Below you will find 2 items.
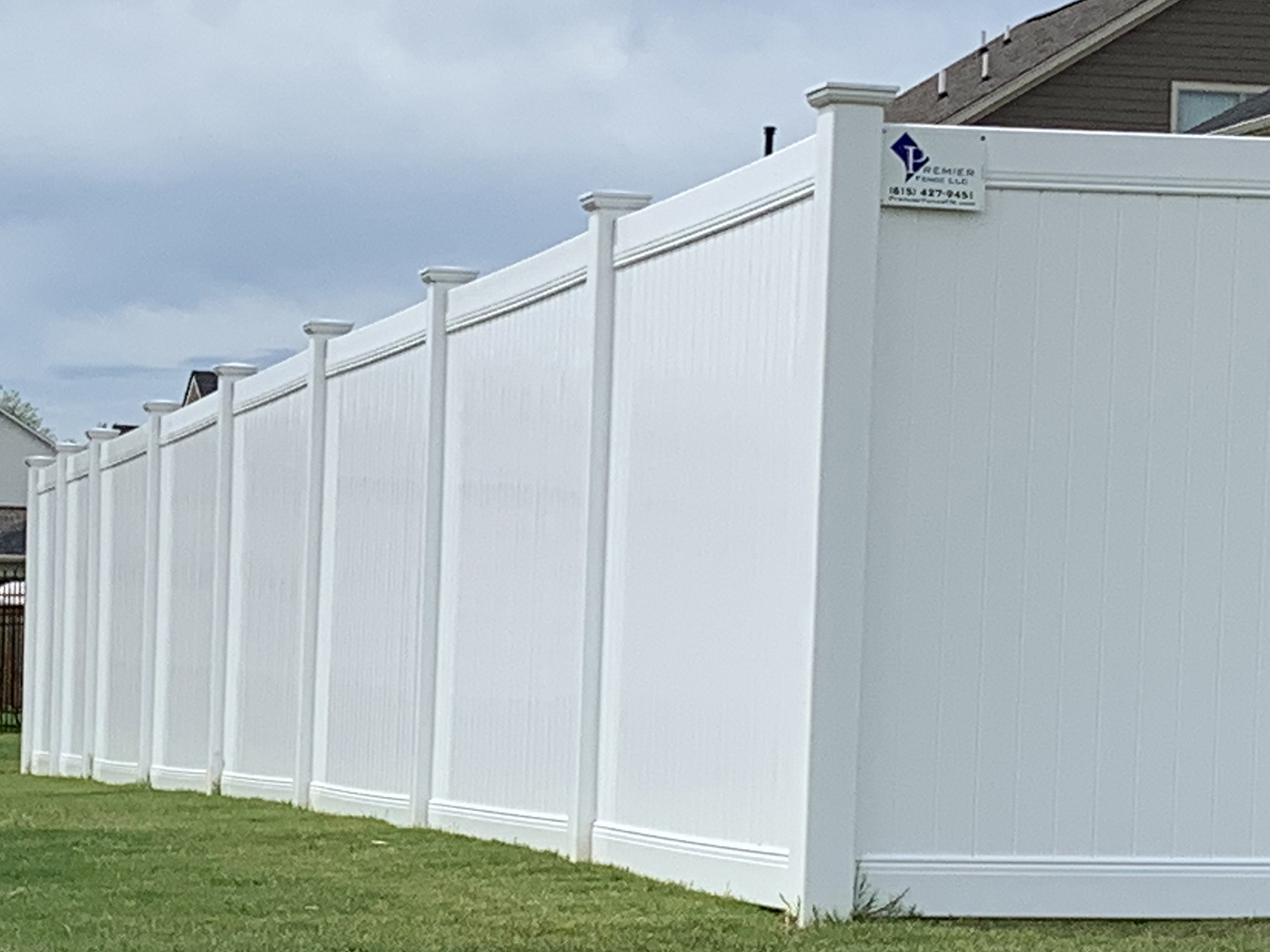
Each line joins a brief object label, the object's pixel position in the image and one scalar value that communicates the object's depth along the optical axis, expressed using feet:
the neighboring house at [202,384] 171.42
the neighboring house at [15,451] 206.80
